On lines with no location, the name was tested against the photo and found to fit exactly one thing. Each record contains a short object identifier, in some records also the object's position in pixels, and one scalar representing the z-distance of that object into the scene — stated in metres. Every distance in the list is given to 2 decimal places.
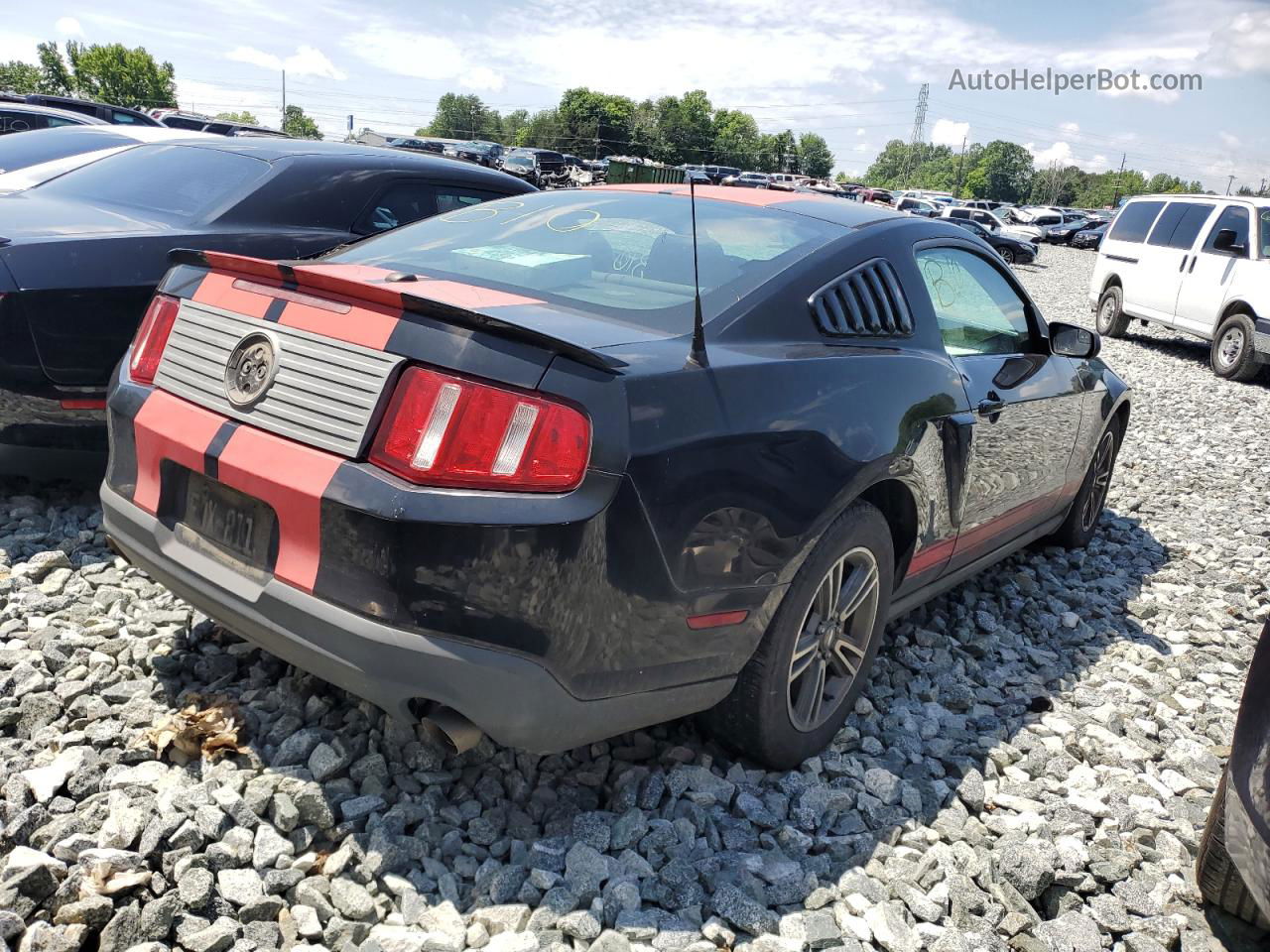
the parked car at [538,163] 35.69
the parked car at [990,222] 35.72
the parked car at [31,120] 13.19
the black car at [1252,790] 1.86
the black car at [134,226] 3.62
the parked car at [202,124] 27.61
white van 11.05
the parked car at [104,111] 20.11
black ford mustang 2.02
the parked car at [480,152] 38.95
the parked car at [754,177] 37.58
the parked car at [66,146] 5.45
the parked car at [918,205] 40.97
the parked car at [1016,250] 29.80
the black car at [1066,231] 45.75
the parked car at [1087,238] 43.56
